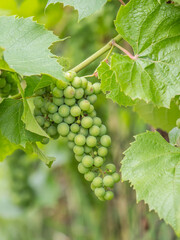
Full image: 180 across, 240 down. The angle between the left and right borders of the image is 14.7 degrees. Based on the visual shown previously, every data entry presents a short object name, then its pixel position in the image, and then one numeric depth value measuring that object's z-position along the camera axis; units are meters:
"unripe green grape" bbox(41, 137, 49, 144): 0.77
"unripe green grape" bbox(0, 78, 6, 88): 0.77
